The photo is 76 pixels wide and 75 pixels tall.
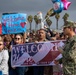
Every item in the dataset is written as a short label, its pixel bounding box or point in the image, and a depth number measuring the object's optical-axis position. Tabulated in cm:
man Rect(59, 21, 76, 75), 672
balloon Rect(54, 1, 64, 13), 1474
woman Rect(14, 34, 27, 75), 915
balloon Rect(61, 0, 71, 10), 1483
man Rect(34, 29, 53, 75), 870
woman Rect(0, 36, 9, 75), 845
